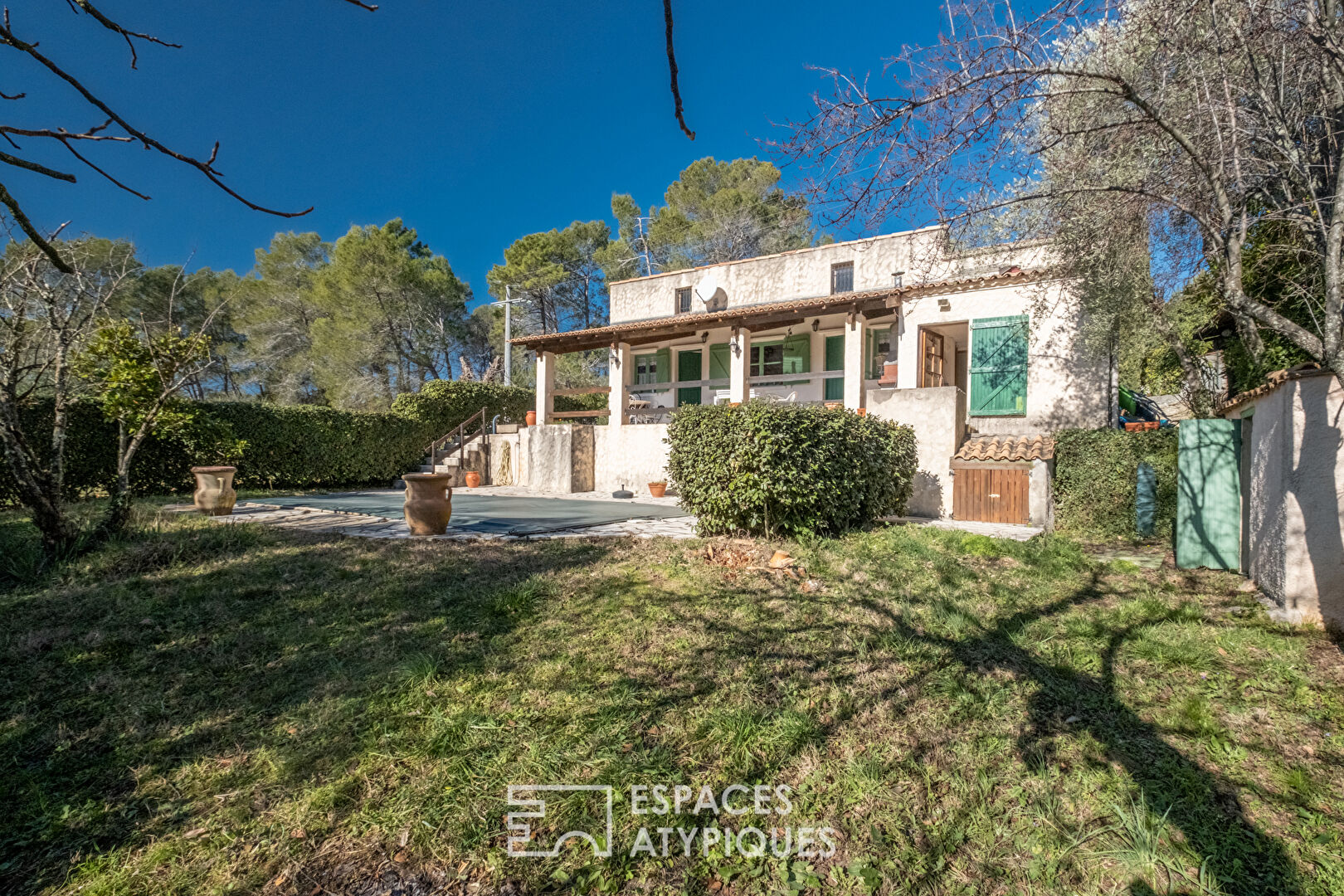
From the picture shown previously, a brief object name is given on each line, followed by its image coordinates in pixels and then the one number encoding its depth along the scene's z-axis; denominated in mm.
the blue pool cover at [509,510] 8531
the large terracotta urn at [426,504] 7586
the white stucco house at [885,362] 10195
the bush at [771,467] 6434
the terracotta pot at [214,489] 8992
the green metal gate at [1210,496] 5949
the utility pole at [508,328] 23453
